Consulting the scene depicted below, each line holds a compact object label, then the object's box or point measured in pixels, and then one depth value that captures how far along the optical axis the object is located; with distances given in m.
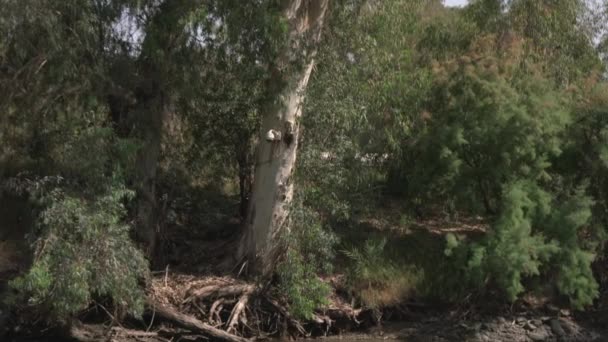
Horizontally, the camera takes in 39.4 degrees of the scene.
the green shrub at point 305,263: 17.25
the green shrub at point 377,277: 18.83
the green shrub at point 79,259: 14.30
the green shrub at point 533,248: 17.80
